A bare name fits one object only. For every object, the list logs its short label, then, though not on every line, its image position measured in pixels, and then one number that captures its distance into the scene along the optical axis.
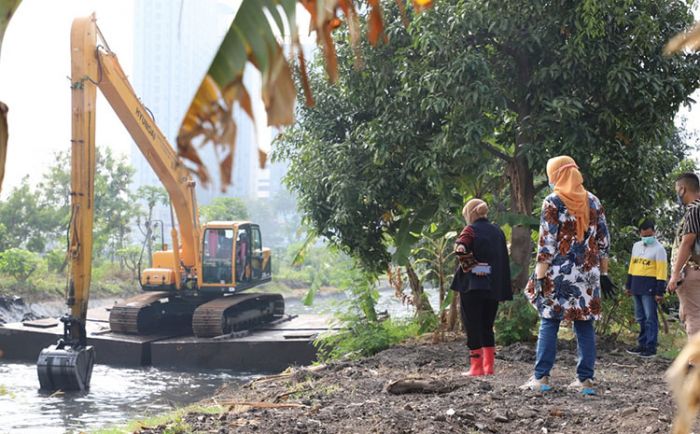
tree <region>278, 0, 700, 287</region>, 9.70
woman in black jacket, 7.39
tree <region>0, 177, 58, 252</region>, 36.88
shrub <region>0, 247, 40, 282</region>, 31.48
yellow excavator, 14.12
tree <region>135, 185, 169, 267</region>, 41.91
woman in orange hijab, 5.95
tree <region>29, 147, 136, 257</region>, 38.00
